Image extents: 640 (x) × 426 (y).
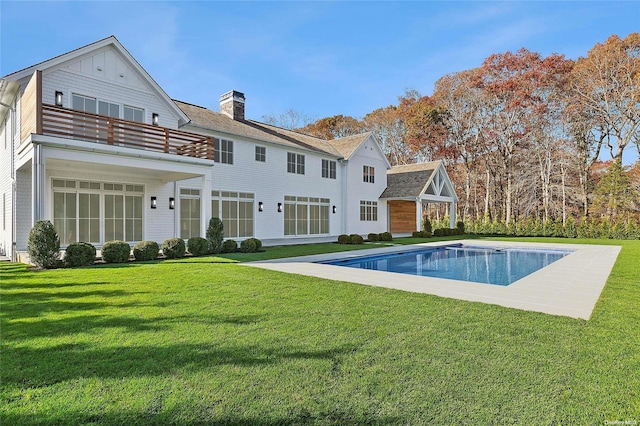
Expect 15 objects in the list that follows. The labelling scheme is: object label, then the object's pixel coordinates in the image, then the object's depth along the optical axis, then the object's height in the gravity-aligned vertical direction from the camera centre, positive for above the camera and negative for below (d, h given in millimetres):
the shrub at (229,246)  13344 -879
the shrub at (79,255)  9414 -782
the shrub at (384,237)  21016 -970
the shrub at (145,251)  10773 -798
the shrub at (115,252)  10164 -771
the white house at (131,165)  10852 +2024
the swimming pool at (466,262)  10312 -1576
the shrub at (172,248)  11508 -795
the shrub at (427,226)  25562 -455
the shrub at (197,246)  12195 -773
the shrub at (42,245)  8906 -473
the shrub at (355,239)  18875 -960
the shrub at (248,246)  13678 -901
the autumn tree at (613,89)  24688 +9179
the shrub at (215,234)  12906 -397
